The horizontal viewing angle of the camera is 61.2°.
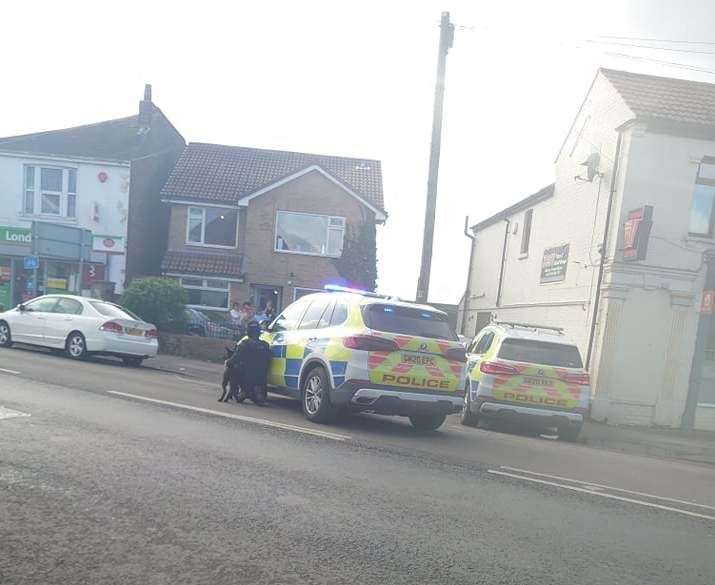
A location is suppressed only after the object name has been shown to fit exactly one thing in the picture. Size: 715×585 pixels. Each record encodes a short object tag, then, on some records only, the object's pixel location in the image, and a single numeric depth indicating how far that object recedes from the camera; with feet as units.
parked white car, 42.65
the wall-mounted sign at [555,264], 50.90
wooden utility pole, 45.80
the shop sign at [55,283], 76.43
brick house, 76.33
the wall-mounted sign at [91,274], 75.00
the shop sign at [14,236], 74.23
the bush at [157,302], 55.16
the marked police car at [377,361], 25.34
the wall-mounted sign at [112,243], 75.66
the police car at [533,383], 31.81
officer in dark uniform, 30.48
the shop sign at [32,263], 53.47
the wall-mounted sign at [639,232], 40.29
